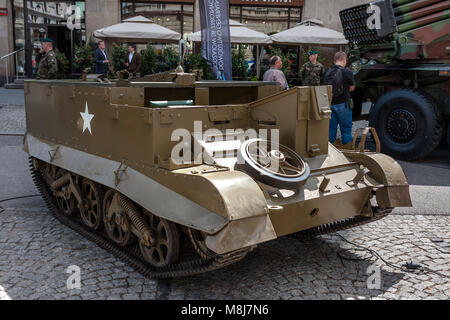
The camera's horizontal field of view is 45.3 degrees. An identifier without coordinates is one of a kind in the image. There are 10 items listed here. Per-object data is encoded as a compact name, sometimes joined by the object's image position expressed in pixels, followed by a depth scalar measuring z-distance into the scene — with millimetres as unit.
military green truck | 9648
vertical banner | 10664
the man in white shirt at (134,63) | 16734
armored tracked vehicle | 4172
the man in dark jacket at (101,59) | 16750
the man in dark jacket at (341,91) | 9023
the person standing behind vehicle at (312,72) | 11797
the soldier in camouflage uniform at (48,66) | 10070
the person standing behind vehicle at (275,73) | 10080
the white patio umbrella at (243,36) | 16461
